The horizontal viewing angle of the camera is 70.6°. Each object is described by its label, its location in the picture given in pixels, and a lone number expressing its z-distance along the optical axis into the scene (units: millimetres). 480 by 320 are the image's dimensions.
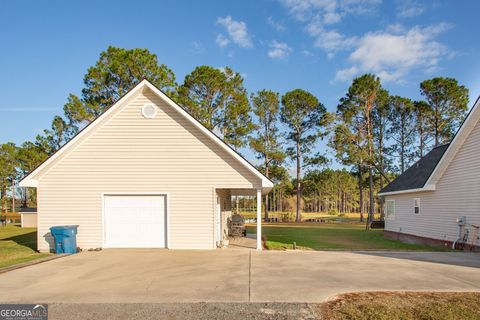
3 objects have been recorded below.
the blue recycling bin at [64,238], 12289
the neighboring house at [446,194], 13805
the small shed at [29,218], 31203
